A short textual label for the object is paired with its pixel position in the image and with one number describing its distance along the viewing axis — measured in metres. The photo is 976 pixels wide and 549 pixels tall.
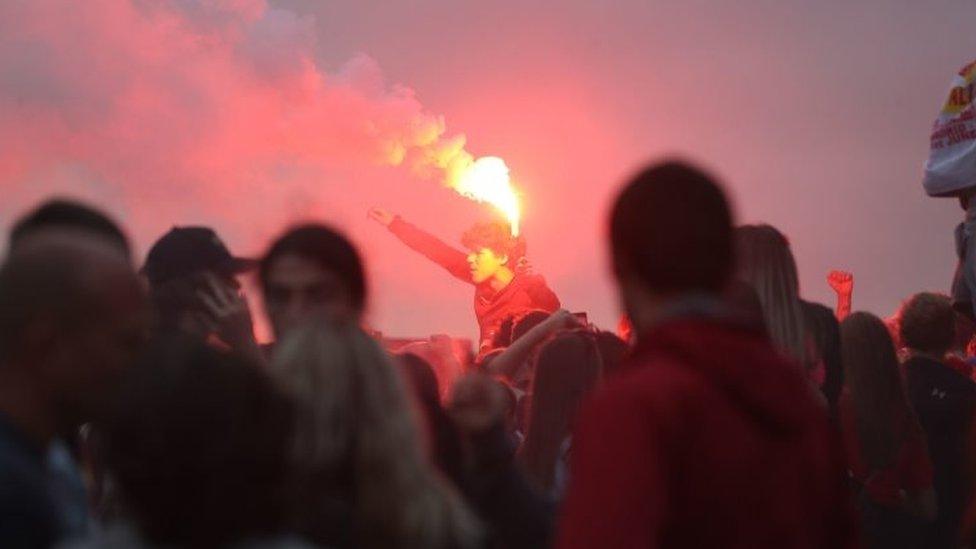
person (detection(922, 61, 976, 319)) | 9.11
